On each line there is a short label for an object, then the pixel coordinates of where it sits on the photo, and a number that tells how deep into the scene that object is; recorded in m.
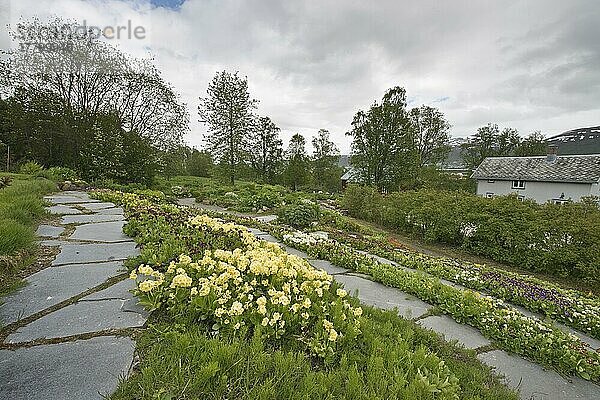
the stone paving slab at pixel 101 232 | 3.12
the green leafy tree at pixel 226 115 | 17.94
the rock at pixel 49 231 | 3.11
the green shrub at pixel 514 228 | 6.16
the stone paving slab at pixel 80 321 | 1.43
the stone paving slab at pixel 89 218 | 3.83
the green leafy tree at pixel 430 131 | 25.84
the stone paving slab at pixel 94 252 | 2.46
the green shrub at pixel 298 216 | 7.34
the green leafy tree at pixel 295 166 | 22.58
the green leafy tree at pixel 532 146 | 30.23
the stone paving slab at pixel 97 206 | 4.90
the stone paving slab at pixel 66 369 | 1.11
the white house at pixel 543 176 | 20.16
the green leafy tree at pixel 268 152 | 23.06
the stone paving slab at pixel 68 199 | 5.31
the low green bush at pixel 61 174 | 8.66
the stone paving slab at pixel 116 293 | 1.84
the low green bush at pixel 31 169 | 8.95
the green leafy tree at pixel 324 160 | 26.22
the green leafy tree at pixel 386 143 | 17.53
